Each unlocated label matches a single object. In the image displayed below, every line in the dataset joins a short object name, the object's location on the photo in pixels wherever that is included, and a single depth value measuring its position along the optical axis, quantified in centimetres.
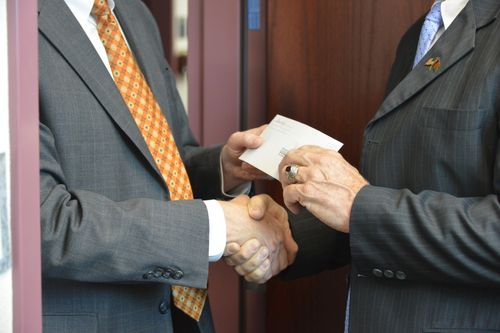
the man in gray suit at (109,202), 150
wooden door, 207
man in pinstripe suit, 147
